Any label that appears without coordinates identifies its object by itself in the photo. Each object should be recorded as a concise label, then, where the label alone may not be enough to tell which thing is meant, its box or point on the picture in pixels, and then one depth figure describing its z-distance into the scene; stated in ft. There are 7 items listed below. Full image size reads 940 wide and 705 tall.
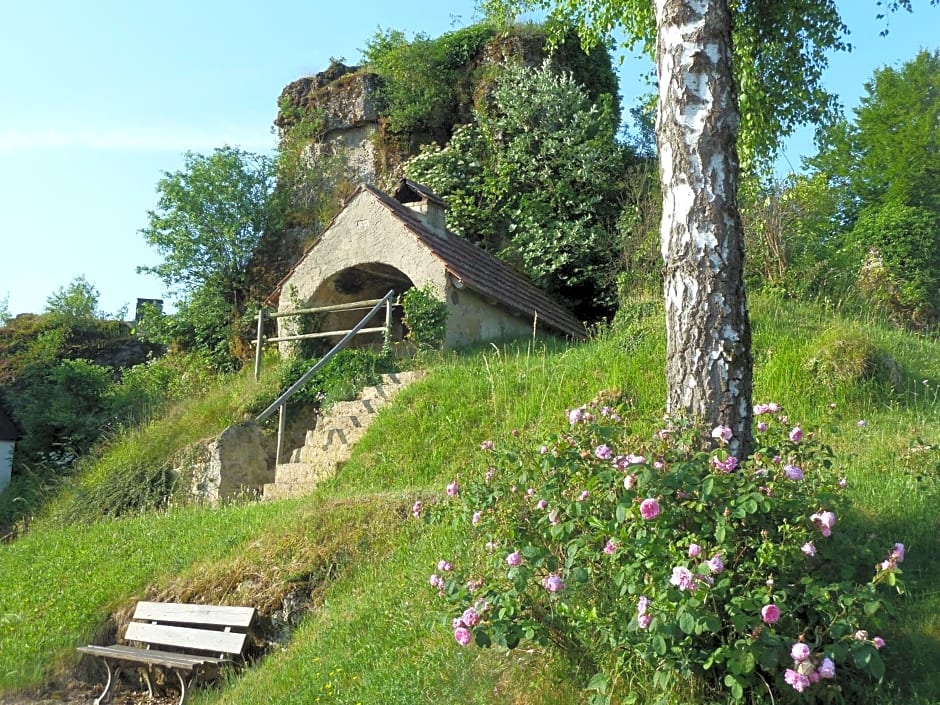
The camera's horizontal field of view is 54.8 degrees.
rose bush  12.09
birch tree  15.78
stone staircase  36.60
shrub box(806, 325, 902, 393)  30.32
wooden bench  22.38
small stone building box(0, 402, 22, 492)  57.82
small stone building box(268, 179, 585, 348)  46.98
